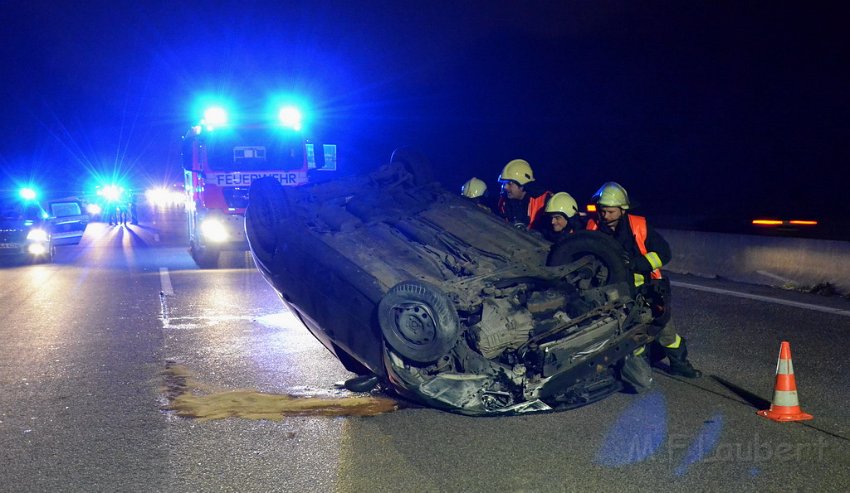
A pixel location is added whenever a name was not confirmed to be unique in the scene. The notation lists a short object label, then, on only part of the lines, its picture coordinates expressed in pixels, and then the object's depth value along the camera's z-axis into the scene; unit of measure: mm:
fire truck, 16719
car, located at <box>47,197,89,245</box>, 23786
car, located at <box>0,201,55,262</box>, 19828
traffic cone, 6008
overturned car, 5625
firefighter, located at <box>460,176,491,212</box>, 10359
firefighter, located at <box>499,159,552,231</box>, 9391
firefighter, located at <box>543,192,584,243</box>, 8086
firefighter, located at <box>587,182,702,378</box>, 6688
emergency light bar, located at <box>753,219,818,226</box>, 19359
